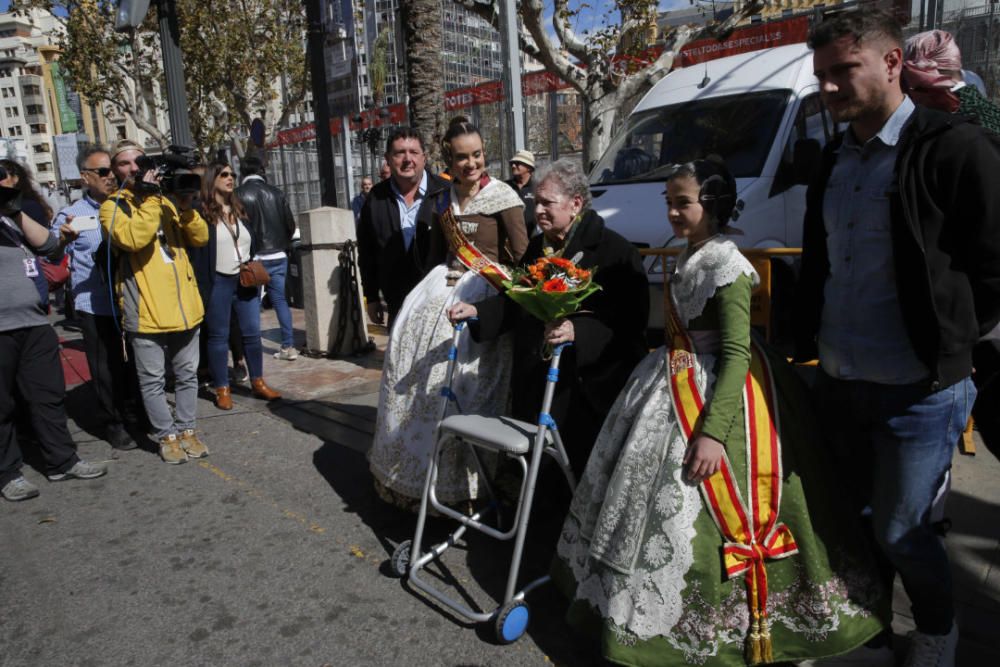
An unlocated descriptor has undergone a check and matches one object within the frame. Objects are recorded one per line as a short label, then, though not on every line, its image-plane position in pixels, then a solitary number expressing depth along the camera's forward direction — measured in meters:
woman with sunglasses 5.63
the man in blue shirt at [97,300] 4.79
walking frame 2.72
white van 5.56
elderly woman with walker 3.07
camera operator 4.32
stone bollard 7.53
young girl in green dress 2.37
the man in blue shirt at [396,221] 4.49
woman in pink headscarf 2.80
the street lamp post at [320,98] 9.19
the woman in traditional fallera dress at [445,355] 3.53
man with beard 2.02
